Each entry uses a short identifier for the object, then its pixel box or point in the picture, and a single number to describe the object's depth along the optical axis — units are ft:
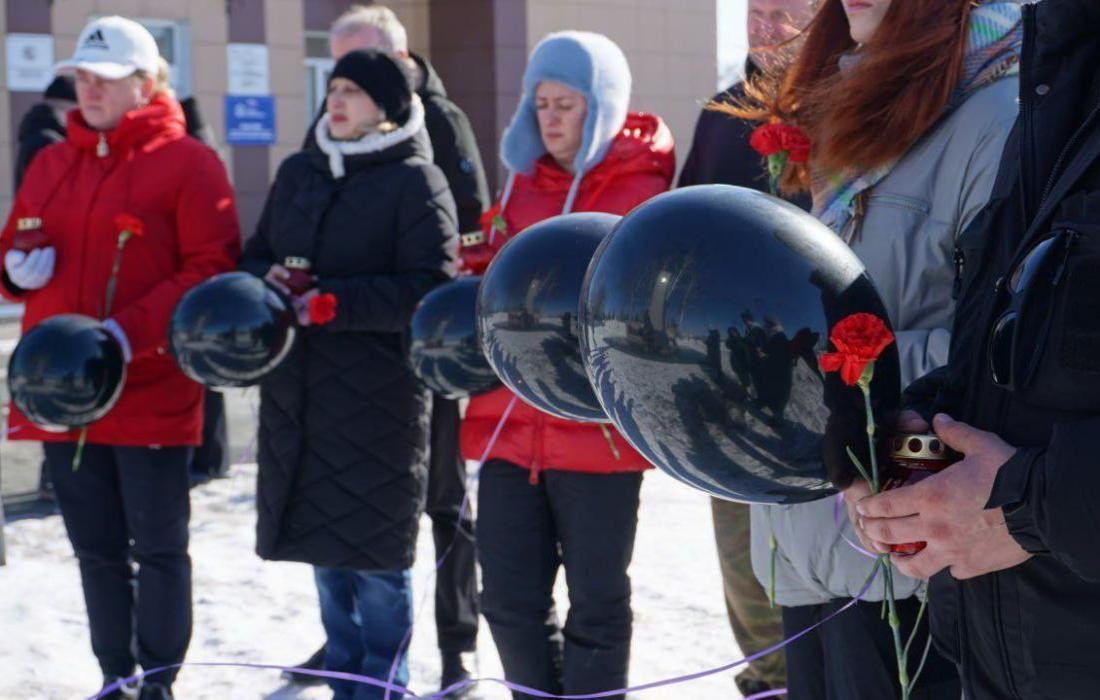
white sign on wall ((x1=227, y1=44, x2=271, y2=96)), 50.11
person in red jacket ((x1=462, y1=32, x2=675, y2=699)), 10.82
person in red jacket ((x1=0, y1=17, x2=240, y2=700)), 12.26
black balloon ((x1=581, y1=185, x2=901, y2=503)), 5.24
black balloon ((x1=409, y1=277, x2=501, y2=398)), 10.02
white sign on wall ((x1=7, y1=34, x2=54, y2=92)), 45.91
